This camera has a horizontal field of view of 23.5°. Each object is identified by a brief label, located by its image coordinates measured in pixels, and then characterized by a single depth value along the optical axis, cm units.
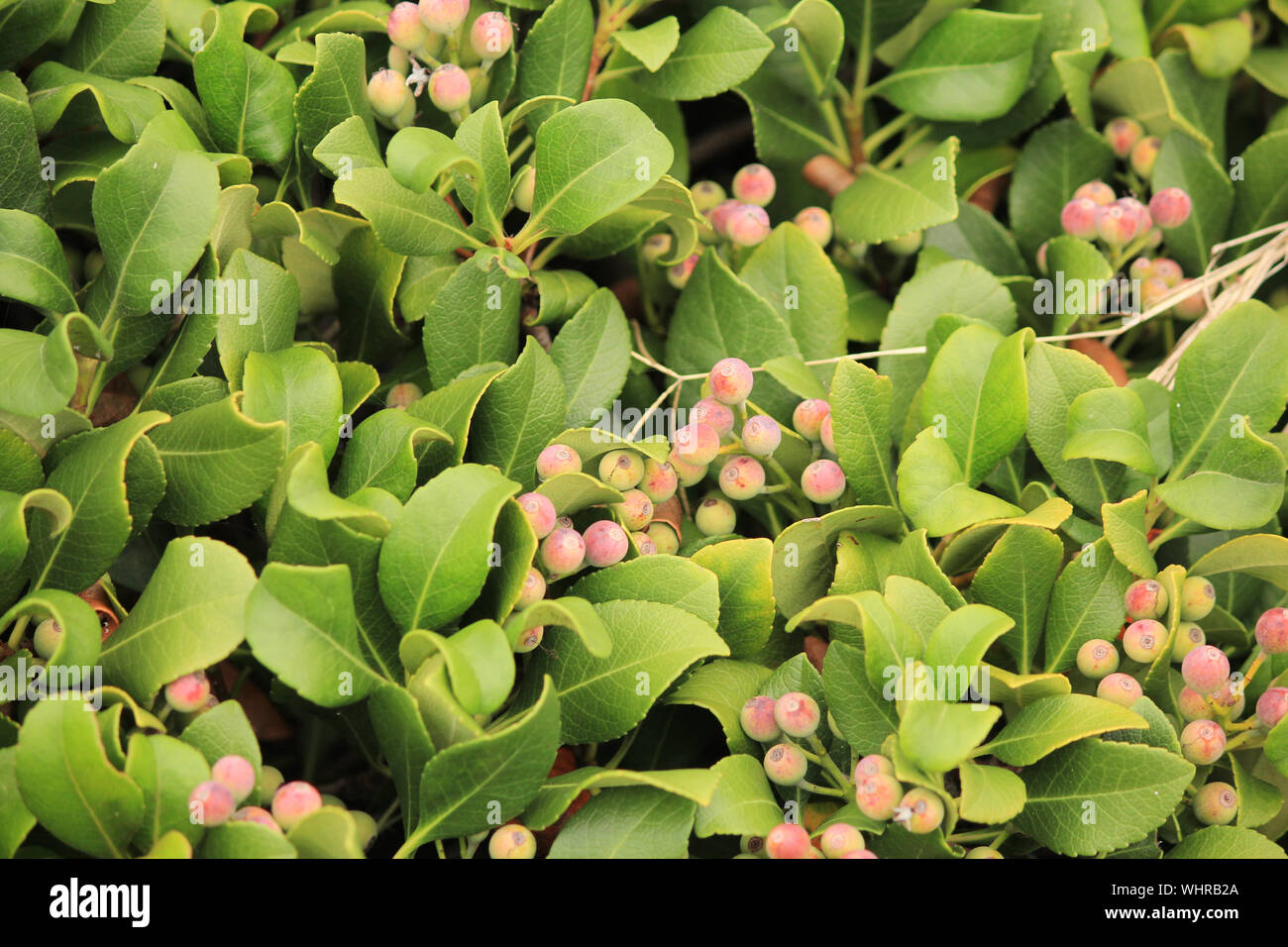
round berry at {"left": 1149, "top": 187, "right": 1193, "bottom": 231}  77
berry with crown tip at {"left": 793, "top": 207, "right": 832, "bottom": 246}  77
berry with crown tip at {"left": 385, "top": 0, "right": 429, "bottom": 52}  72
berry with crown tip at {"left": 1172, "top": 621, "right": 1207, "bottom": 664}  70
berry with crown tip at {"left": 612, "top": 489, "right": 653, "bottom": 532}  70
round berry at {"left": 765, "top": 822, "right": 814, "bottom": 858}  66
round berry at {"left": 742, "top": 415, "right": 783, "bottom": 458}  71
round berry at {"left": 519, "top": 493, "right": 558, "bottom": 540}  68
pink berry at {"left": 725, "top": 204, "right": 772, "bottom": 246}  76
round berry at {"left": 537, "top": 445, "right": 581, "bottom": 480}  69
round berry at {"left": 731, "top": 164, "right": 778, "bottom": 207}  77
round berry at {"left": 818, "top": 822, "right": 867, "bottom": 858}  66
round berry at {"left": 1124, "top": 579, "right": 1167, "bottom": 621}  70
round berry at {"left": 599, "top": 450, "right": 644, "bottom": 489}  70
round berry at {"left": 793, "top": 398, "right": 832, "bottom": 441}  73
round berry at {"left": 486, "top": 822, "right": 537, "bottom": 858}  67
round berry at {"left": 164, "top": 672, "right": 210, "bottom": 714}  66
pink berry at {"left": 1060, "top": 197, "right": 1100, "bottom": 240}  77
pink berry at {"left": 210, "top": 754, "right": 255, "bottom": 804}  65
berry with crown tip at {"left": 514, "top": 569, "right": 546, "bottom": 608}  68
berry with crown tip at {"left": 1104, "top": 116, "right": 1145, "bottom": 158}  80
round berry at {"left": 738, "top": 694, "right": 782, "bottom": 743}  69
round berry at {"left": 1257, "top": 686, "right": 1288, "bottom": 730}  69
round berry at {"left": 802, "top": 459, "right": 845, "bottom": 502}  72
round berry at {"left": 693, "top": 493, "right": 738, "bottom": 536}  72
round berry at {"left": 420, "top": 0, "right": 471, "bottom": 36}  72
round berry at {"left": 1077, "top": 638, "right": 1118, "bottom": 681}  70
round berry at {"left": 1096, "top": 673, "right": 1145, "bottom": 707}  69
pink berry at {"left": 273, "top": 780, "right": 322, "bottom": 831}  66
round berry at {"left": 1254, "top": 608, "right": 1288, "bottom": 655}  70
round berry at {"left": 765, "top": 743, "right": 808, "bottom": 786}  68
